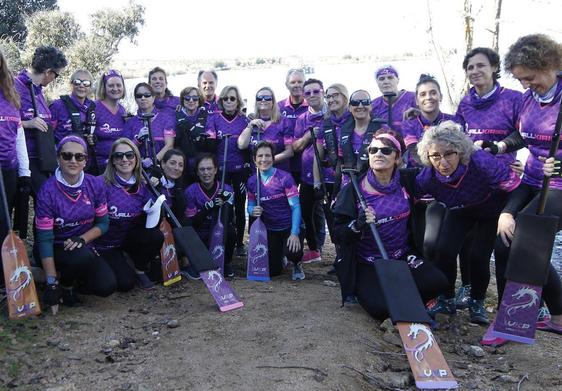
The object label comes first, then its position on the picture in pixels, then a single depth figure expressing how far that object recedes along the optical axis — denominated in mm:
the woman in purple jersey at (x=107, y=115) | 6020
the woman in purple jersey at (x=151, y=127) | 6127
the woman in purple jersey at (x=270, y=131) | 6430
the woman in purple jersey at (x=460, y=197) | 4270
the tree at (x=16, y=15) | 17109
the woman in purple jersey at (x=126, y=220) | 5312
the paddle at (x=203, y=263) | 4957
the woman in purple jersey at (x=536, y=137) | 4055
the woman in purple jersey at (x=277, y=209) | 6039
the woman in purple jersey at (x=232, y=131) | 6559
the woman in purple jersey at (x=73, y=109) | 5840
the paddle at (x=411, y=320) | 3734
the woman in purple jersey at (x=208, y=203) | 6070
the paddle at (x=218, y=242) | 5961
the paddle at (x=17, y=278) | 4477
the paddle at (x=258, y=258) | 6031
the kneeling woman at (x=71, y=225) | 4656
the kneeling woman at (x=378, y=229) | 4617
